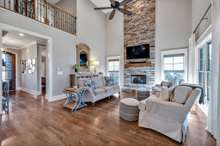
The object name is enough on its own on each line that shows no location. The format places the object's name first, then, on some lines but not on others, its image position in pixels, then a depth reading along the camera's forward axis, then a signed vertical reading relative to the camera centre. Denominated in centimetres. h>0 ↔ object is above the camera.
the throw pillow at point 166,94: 201 -52
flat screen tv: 516 +111
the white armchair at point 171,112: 164 -79
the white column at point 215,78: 160 -13
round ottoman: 230 -99
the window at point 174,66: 434 +24
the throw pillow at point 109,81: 435 -47
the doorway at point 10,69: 534 +15
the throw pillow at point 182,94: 175 -44
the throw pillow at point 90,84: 329 -45
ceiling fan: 354 +259
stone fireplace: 505 +197
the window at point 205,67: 262 +11
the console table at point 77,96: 300 -84
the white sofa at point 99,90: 331 -76
